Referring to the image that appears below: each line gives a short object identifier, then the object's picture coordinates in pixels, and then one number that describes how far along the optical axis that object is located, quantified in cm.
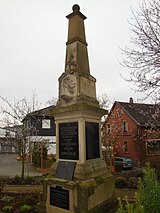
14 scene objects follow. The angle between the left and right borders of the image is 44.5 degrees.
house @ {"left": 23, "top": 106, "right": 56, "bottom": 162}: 2878
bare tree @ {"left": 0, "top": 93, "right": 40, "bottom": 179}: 1170
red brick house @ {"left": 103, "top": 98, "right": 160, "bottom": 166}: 2496
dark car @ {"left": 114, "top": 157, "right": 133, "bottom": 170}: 2219
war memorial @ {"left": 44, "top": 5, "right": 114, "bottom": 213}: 504
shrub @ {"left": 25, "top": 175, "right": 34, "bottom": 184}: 1031
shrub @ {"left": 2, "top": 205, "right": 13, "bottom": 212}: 569
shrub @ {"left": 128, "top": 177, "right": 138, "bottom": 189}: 957
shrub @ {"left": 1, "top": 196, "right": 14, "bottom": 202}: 680
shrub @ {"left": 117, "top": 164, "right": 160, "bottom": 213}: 244
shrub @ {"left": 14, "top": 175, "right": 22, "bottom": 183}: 1042
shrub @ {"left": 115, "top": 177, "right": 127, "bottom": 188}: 976
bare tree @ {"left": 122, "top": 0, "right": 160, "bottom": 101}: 708
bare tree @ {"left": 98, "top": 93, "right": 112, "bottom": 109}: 2242
